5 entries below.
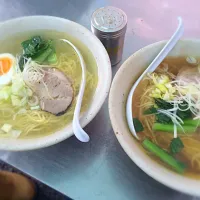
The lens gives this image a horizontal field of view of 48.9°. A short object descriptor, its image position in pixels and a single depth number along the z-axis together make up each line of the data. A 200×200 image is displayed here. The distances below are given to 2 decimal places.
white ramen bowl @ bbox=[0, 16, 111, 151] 0.24
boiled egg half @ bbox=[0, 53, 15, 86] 0.31
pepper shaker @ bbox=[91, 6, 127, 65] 0.30
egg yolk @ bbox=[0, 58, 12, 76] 0.31
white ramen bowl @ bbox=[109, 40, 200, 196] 0.22
